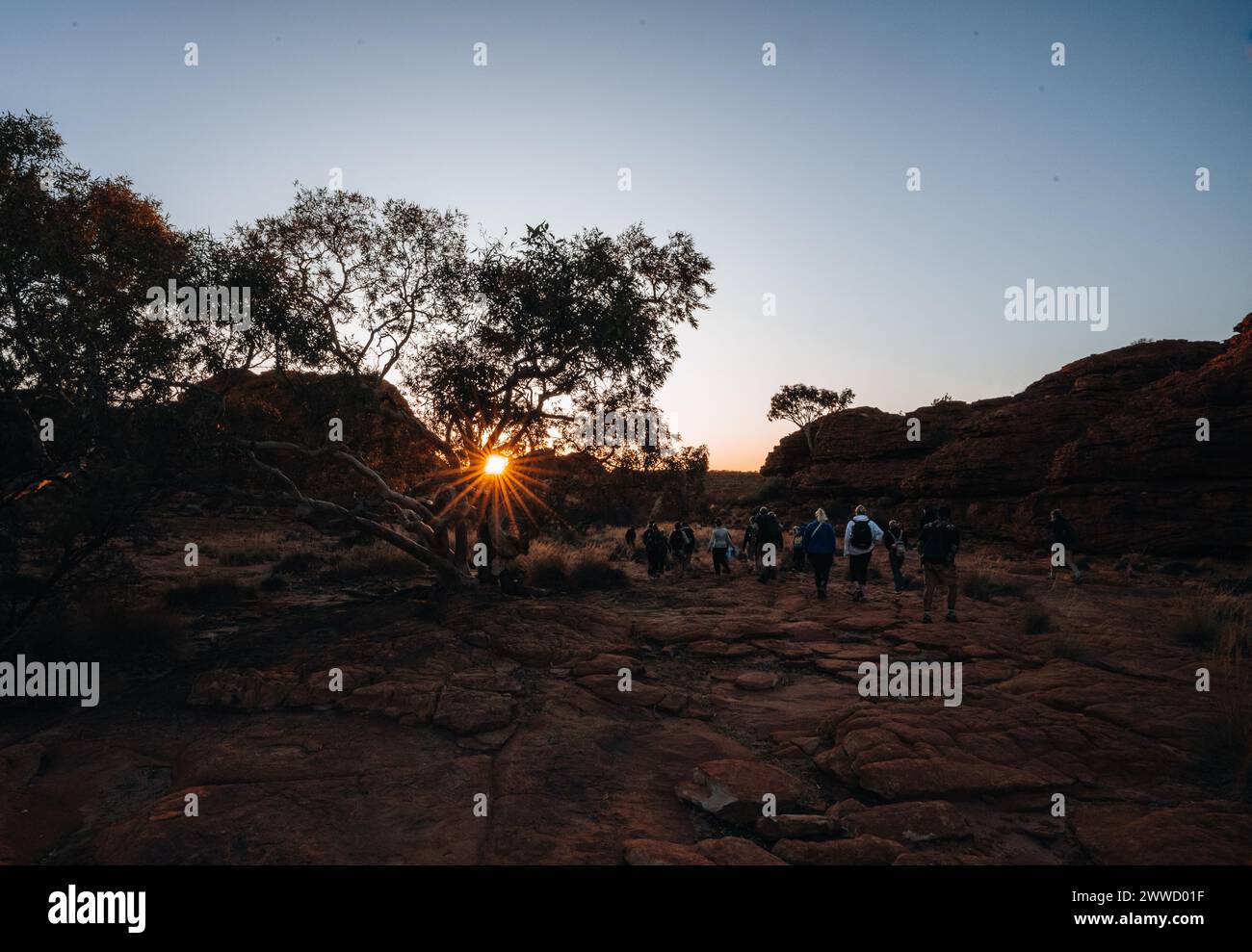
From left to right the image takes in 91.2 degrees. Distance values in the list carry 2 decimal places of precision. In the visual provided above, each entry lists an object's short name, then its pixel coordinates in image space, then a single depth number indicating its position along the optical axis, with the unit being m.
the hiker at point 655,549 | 18.39
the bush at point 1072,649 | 9.05
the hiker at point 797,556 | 18.83
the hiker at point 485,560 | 14.83
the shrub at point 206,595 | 14.10
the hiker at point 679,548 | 18.40
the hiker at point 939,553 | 11.11
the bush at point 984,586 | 14.84
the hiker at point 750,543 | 18.84
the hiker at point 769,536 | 17.08
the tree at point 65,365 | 8.98
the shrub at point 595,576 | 17.06
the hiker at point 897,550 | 15.20
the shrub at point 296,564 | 19.30
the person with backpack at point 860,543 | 13.32
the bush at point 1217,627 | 9.02
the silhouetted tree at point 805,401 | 51.28
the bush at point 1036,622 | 11.00
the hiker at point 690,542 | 18.43
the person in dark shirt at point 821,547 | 13.76
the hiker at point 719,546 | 18.14
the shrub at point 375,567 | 18.28
